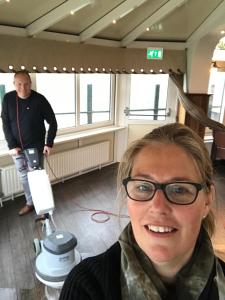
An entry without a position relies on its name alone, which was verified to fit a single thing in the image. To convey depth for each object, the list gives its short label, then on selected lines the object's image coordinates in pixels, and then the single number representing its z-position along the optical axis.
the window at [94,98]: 4.87
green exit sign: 4.71
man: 3.17
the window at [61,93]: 4.25
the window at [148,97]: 5.36
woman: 0.74
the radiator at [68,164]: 3.71
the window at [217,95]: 6.89
